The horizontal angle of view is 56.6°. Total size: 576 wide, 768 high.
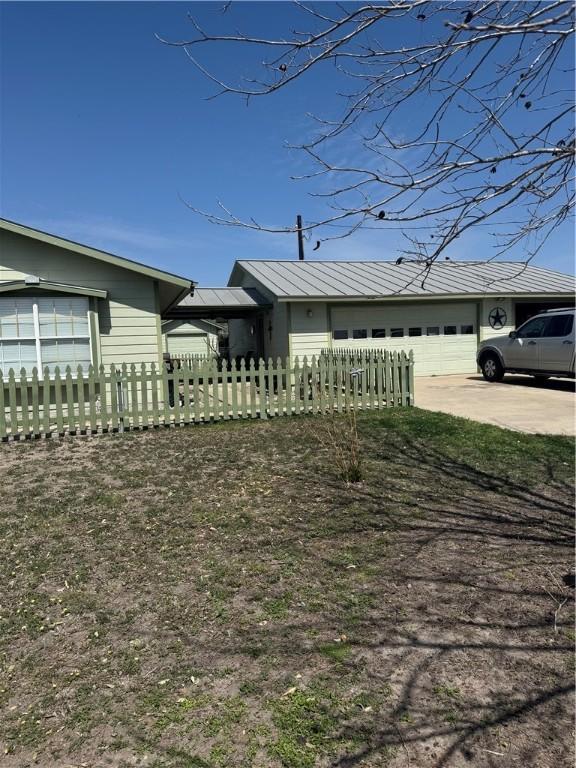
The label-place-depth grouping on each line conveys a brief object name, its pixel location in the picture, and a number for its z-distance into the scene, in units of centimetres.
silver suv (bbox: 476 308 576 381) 1259
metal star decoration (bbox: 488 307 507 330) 1967
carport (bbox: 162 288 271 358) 1925
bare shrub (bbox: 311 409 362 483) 571
